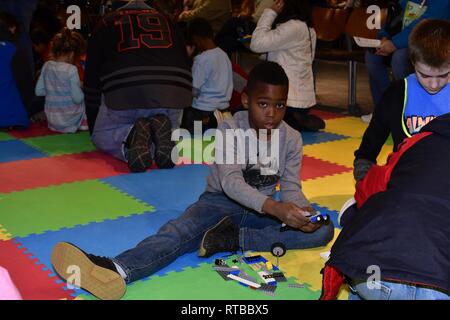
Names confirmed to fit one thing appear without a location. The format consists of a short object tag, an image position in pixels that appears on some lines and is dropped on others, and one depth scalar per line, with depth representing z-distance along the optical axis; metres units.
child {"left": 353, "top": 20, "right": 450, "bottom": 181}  3.03
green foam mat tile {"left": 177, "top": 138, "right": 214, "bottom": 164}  5.06
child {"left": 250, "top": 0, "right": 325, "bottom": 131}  5.75
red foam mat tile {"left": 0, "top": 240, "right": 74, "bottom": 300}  2.76
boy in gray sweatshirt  2.95
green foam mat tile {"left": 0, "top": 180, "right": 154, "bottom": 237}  3.59
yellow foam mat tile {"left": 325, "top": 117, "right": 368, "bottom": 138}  5.98
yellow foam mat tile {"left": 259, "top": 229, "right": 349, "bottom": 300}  2.91
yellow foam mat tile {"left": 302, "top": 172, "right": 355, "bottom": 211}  4.05
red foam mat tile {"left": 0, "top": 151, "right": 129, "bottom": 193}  4.40
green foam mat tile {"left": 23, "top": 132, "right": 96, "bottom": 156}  5.32
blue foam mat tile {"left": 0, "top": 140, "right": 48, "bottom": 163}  5.08
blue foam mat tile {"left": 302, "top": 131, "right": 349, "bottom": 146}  5.69
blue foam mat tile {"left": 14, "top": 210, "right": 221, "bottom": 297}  3.14
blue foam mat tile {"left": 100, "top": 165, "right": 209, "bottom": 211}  4.03
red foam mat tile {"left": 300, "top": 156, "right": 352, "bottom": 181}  4.62
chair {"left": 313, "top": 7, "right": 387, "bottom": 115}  6.79
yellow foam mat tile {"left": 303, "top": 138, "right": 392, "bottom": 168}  5.03
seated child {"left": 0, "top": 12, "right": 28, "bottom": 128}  5.84
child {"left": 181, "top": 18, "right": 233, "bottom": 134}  5.96
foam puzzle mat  2.86
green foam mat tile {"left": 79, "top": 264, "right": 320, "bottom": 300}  2.74
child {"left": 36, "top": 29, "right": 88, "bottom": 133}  5.79
